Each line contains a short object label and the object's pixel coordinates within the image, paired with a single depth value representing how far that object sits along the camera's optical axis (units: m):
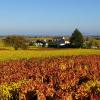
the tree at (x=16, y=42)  62.75
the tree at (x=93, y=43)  72.08
